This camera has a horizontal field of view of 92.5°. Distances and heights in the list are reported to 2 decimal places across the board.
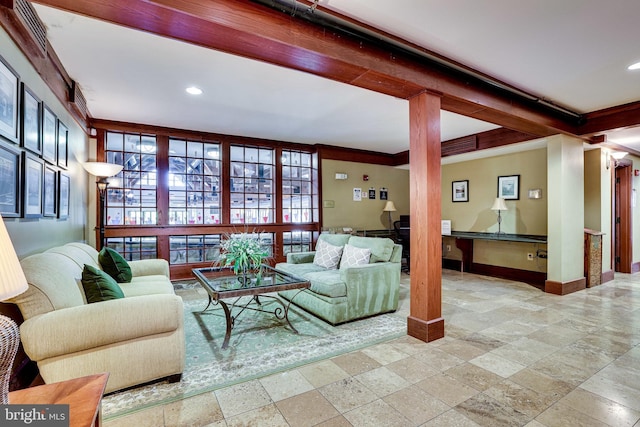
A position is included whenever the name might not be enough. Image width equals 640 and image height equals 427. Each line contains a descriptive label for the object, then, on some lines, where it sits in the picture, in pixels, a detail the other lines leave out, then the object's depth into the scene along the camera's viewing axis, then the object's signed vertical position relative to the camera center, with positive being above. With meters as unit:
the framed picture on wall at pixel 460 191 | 6.28 +0.50
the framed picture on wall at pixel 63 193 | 3.00 +0.23
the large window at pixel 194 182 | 5.08 +0.57
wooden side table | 0.97 -0.63
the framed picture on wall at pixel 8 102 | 1.83 +0.71
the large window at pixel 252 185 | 5.54 +0.57
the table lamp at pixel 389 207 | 6.67 +0.17
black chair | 6.15 -0.50
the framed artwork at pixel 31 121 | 2.12 +0.70
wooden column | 2.74 -0.06
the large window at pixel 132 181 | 4.71 +0.56
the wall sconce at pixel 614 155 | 5.05 +0.98
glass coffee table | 2.63 -0.65
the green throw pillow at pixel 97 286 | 2.03 -0.47
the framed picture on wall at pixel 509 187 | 5.46 +0.50
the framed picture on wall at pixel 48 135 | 2.51 +0.70
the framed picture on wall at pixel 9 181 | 1.85 +0.22
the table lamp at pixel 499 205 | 5.33 +0.17
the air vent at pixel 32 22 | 1.88 +1.29
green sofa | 3.10 -0.75
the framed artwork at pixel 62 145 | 2.98 +0.72
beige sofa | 1.70 -0.68
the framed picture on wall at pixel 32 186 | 2.16 +0.23
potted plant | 3.03 -0.39
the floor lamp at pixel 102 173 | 3.80 +0.55
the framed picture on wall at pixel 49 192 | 2.58 +0.21
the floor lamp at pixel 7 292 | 0.85 -0.22
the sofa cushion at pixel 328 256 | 3.90 -0.53
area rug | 1.96 -1.12
